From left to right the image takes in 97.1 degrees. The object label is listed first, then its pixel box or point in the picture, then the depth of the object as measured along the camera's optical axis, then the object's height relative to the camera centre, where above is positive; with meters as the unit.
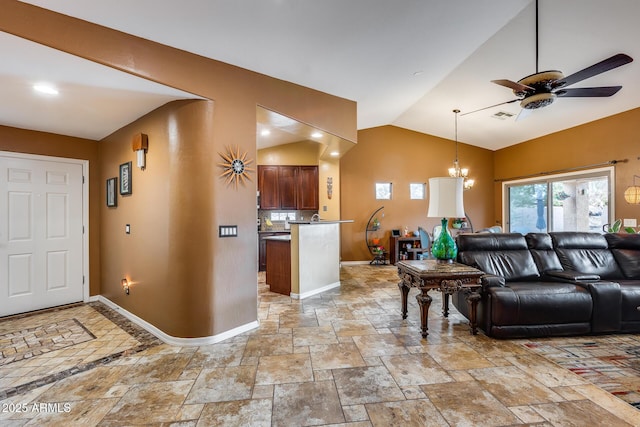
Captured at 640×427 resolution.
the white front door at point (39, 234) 3.57 -0.27
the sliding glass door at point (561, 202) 5.20 +0.23
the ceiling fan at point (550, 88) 2.56 +1.24
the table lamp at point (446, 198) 2.91 +0.16
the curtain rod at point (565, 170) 4.86 +0.87
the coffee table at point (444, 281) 2.82 -0.69
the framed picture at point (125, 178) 3.44 +0.44
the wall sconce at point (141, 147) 3.11 +0.74
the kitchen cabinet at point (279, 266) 4.44 -0.86
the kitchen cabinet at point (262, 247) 6.25 -0.76
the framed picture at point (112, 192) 3.75 +0.28
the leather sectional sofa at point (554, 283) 2.82 -0.77
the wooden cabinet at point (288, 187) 6.55 +0.61
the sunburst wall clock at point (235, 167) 2.90 +0.49
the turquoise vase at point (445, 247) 3.21 -0.39
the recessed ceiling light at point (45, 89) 2.47 +1.12
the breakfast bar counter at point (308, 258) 4.26 -0.73
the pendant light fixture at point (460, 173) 6.07 +0.90
